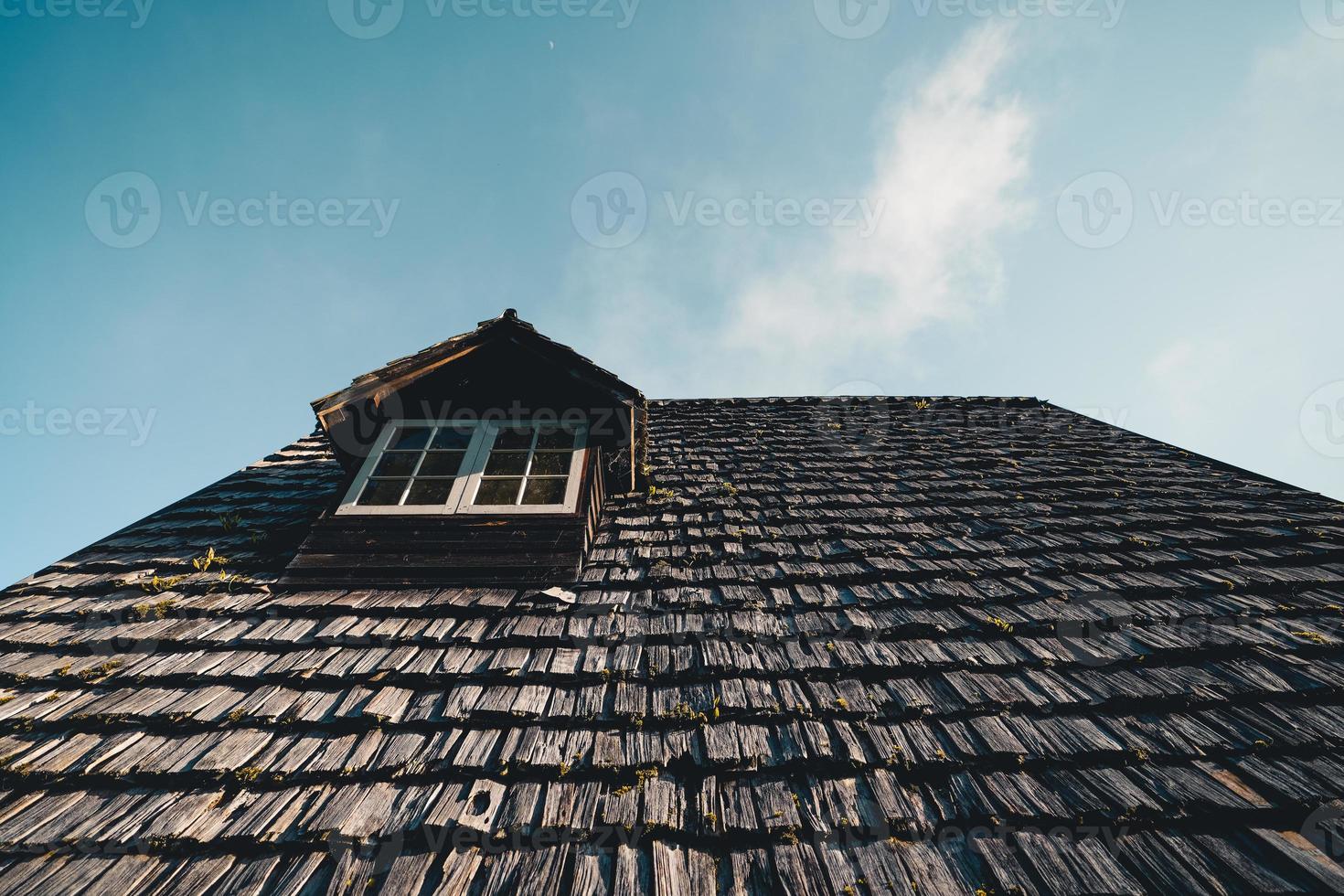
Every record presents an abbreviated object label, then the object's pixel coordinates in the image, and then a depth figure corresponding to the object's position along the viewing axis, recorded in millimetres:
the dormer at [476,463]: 3816
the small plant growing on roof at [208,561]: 3898
